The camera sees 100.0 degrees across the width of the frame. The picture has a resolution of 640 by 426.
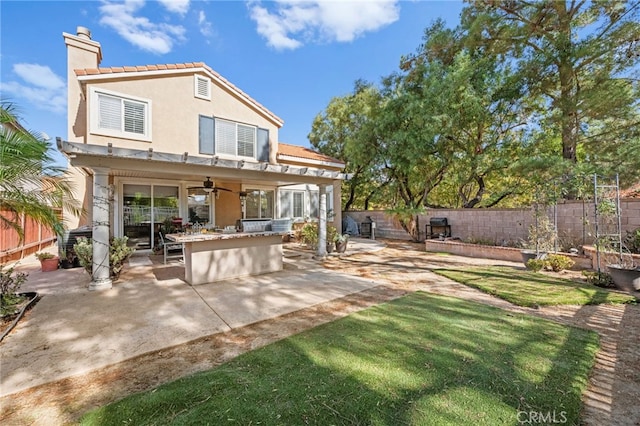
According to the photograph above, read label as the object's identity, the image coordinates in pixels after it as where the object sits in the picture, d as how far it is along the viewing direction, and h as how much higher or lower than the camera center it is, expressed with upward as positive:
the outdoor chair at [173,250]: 8.47 -1.17
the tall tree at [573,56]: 8.48 +5.47
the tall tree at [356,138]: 14.51 +5.45
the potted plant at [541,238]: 8.12 -0.71
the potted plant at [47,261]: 7.43 -1.17
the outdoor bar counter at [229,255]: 6.22 -0.92
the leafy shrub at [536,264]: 7.50 -1.38
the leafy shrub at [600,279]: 5.98 -1.48
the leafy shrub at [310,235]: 11.16 -0.74
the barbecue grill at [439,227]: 13.08 -0.55
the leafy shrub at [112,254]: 6.00 -0.80
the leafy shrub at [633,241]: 7.18 -0.72
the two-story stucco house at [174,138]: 8.60 +3.07
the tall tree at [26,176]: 3.95 +0.70
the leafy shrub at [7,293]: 4.35 -1.26
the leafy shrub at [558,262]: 7.41 -1.32
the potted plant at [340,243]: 10.45 -1.02
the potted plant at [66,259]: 7.81 -1.17
